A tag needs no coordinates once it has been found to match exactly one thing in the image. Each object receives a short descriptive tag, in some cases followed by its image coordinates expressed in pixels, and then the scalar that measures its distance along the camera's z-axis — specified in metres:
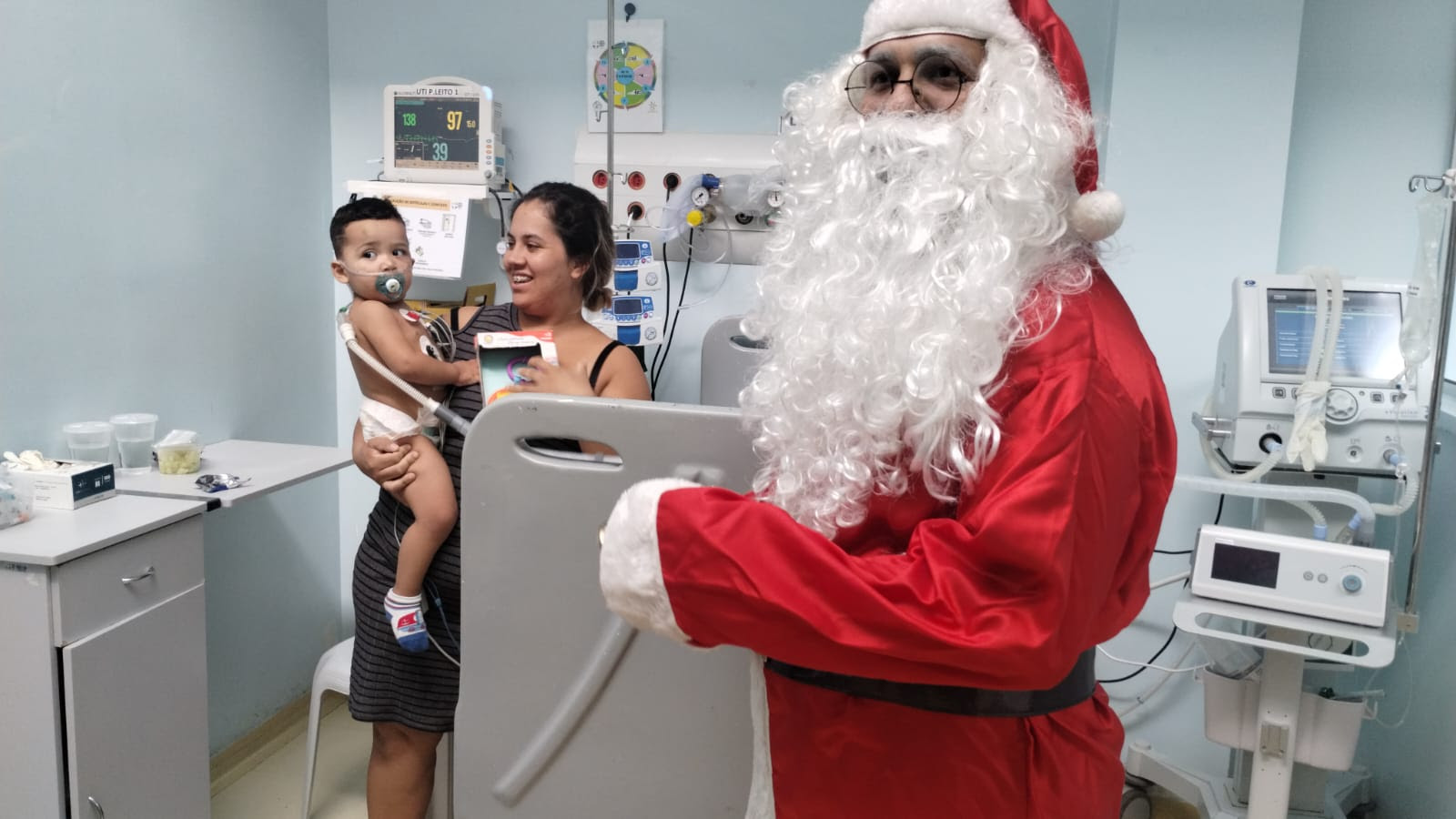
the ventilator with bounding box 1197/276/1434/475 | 2.09
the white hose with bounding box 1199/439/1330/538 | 2.12
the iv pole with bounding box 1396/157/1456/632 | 1.91
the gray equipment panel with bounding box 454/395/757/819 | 1.26
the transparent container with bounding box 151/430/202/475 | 2.23
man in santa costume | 0.90
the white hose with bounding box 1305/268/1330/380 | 2.11
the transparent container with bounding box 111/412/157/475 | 2.24
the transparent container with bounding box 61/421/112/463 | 2.15
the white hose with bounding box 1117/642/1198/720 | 2.67
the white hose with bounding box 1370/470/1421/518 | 2.03
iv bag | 2.01
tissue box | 1.93
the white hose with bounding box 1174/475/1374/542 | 1.97
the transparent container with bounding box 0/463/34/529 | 1.80
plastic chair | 2.22
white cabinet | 1.72
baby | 1.81
